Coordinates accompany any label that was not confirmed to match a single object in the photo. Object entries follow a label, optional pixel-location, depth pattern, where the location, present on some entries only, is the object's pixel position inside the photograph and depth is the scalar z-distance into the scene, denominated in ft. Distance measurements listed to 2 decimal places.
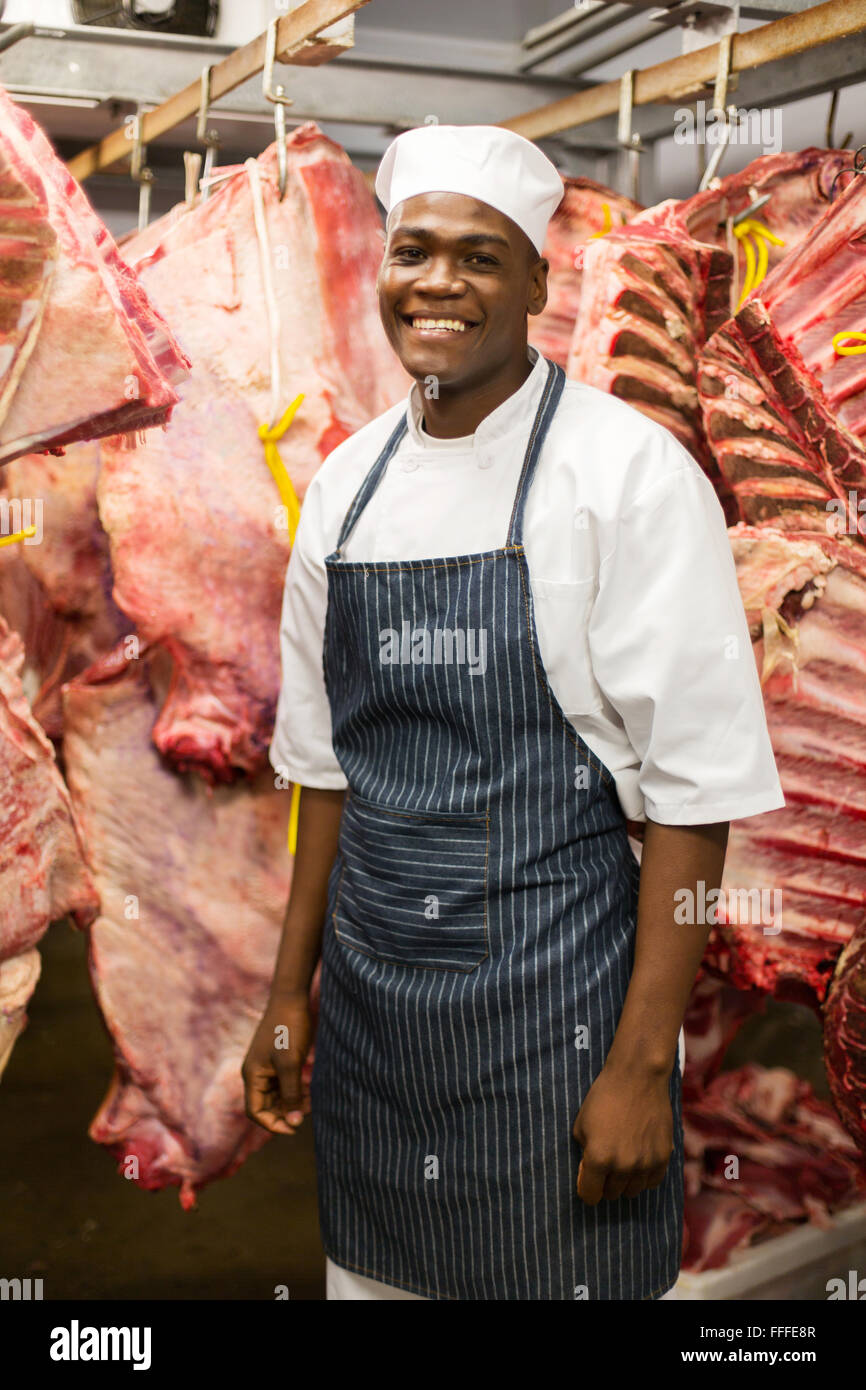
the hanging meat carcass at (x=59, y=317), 4.68
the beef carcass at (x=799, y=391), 5.75
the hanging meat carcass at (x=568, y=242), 6.86
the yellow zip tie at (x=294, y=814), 6.21
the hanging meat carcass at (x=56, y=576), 6.35
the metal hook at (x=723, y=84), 5.58
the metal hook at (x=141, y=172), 6.51
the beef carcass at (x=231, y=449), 5.99
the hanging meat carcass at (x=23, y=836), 5.17
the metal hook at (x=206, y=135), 5.98
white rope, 6.07
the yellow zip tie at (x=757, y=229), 6.67
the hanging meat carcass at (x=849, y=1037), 5.39
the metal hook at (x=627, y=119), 6.07
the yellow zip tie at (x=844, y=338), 5.79
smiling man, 4.40
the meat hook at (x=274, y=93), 5.50
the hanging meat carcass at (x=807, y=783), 5.60
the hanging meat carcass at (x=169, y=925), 6.15
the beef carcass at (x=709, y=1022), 7.16
